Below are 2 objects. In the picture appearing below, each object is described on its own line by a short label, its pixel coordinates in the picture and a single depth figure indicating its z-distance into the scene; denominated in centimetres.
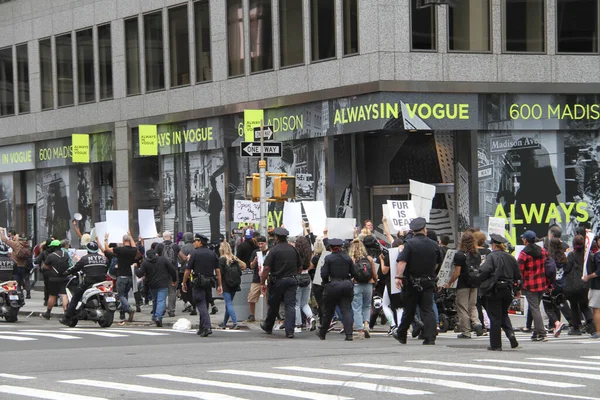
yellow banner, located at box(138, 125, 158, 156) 3734
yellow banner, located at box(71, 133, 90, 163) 4006
